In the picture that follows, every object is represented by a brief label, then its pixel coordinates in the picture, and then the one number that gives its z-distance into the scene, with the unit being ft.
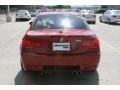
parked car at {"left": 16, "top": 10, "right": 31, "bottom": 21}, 56.47
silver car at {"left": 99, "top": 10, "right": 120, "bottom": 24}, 44.20
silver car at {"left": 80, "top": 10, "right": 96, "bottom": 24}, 46.33
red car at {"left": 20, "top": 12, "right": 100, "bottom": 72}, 9.87
